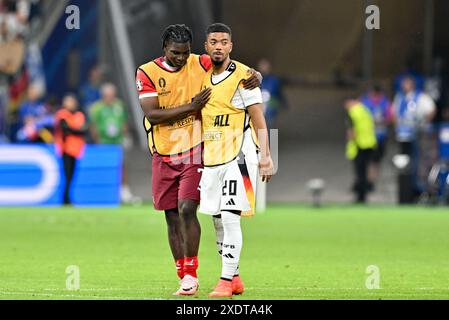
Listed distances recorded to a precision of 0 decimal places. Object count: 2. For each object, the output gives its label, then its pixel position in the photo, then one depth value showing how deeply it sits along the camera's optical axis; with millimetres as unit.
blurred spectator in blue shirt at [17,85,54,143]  26922
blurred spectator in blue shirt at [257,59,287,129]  27720
